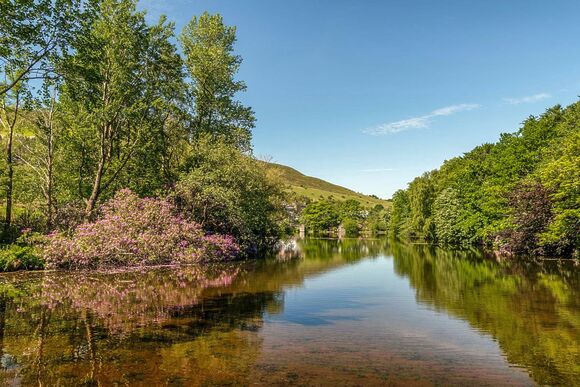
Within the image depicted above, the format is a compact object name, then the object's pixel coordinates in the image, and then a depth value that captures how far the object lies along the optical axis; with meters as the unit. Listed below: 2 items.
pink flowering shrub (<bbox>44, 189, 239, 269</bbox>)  22.61
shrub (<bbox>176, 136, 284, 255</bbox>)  31.64
